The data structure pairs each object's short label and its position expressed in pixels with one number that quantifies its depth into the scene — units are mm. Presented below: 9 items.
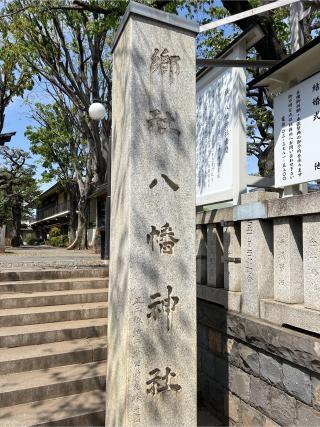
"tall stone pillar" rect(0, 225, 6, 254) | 17330
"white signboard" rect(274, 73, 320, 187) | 3168
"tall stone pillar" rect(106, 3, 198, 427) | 3076
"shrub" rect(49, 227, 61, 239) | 32000
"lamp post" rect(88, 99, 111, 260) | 8594
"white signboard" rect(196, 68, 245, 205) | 4031
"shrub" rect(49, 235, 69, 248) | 28828
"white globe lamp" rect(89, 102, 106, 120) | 8578
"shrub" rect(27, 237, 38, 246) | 43894
